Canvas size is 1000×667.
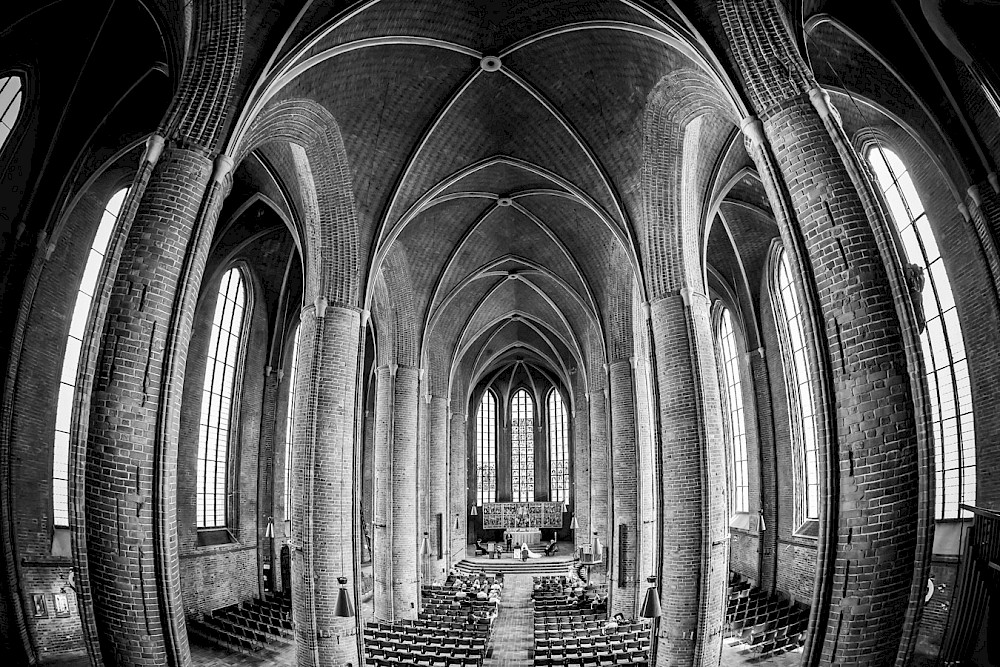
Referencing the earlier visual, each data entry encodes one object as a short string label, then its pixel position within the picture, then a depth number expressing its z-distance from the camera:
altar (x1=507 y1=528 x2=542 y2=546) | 41.69
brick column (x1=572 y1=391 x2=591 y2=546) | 31.47
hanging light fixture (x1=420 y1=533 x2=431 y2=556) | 24.74
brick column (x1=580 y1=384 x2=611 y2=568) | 24.64
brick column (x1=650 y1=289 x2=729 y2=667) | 11.79
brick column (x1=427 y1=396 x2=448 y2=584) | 27.81
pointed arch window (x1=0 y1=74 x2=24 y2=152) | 11.16
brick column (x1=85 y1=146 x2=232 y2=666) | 6.95
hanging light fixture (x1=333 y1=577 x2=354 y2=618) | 12.04
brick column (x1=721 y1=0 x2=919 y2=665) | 6.14
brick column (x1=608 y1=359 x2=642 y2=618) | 19.78
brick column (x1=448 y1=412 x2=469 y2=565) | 33.55
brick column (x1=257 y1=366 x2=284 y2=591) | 21.23
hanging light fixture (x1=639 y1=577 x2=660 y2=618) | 11.70
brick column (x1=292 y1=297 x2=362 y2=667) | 12.36
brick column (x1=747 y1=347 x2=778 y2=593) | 19.14
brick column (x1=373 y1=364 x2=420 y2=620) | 20.31
